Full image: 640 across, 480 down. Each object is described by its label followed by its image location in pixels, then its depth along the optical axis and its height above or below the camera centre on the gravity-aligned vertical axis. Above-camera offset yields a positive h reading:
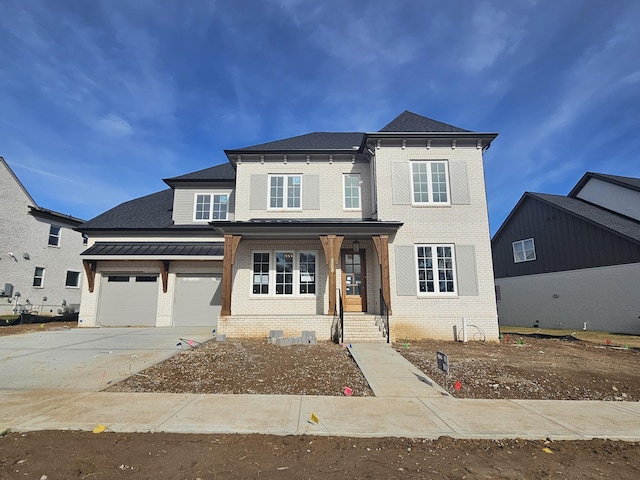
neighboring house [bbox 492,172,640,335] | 14.06 +1.82
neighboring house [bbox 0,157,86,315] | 17.70 +2.35
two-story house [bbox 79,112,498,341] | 10.99 +1.72
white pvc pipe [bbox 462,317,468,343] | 10.63 -1.15
